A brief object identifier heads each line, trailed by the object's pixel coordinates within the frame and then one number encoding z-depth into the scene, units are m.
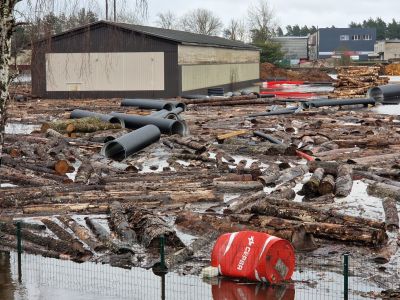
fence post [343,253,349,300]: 9.72
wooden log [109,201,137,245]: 13.86
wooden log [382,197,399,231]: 14.87
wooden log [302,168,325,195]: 18.52
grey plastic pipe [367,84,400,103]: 49.38
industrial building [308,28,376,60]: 149.38
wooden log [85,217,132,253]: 12.99
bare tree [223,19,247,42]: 134.50
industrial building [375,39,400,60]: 137.38
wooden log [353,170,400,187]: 19.57
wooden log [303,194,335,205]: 17.59
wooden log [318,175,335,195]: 18.52
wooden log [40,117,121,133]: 30.64
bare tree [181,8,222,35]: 139.12
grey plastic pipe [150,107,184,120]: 33.38
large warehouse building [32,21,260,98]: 52.69
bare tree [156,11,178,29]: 146.54
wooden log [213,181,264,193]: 18.89
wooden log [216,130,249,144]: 28.52
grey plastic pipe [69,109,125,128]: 31.78
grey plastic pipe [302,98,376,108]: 42.84
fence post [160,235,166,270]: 10.93
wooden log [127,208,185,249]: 13.37
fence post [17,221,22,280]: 12.07
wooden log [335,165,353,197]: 18.34
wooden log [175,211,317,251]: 13.16
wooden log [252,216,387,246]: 13.27
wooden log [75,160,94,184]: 20.02
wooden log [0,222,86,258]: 12.99
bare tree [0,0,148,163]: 12.29
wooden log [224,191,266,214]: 16.05
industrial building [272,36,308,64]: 141.50
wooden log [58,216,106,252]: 13.28
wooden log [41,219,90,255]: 13.00
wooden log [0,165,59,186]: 19.48
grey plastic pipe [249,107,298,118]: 39.44
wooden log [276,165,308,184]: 20.30
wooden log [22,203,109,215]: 16.31
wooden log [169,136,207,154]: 25.39
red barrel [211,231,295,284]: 10.84
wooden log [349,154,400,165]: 22.82
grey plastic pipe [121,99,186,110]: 40.97
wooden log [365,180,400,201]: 18.08
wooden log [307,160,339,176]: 20.70
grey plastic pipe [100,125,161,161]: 24.69
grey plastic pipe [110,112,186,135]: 29.88
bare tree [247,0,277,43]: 111.56
